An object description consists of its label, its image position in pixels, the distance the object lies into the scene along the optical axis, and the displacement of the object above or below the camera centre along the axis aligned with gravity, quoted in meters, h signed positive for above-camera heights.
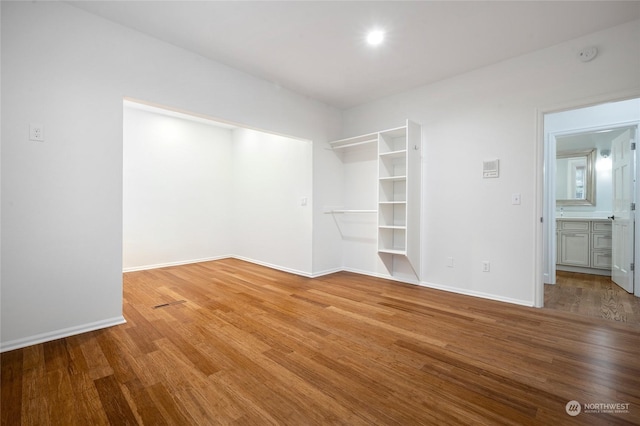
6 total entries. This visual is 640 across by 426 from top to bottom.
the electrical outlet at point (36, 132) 2.19 +0.60
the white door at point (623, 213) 3.54 +0.00
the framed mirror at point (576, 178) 5.19 +0.65
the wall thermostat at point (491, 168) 3.28 +0.51
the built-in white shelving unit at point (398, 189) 3.69 +0.32
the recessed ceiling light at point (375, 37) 2.67 +1.68
